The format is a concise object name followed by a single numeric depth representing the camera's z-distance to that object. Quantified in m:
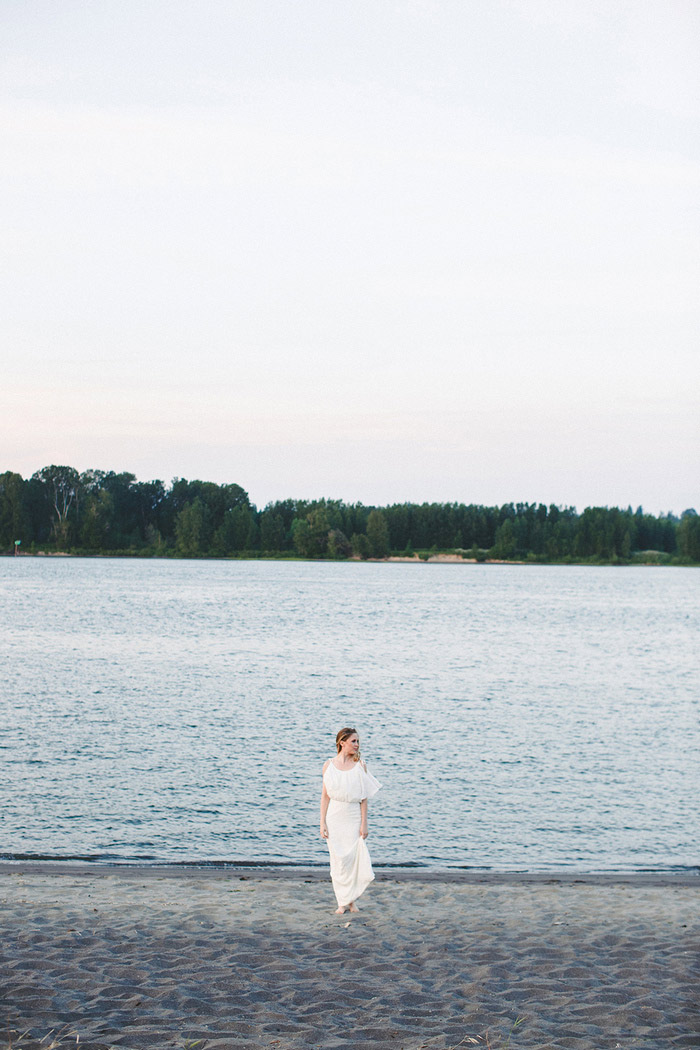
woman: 9.41
